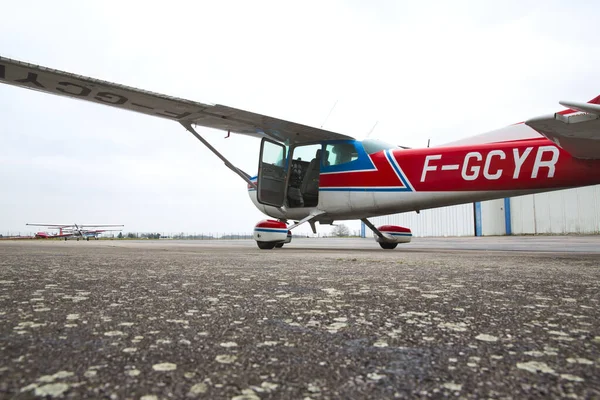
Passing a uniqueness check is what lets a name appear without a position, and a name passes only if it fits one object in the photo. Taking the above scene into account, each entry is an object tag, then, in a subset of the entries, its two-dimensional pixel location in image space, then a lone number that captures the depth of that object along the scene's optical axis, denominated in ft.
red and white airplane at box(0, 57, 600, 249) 15.49
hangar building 76.69
